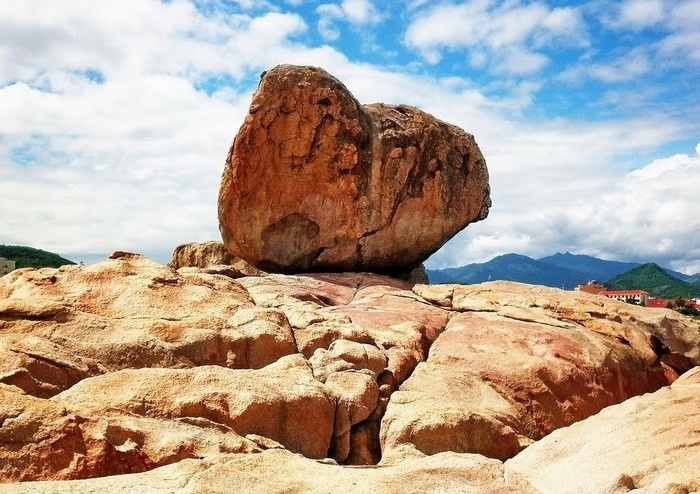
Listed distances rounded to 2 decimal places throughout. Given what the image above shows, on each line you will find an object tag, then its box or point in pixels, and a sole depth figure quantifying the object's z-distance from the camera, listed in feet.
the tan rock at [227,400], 22.03
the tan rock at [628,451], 18.58
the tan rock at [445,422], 26.18
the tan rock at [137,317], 26.94
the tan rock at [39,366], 22.74
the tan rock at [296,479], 15.12
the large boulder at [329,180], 54.80
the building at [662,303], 170.39
